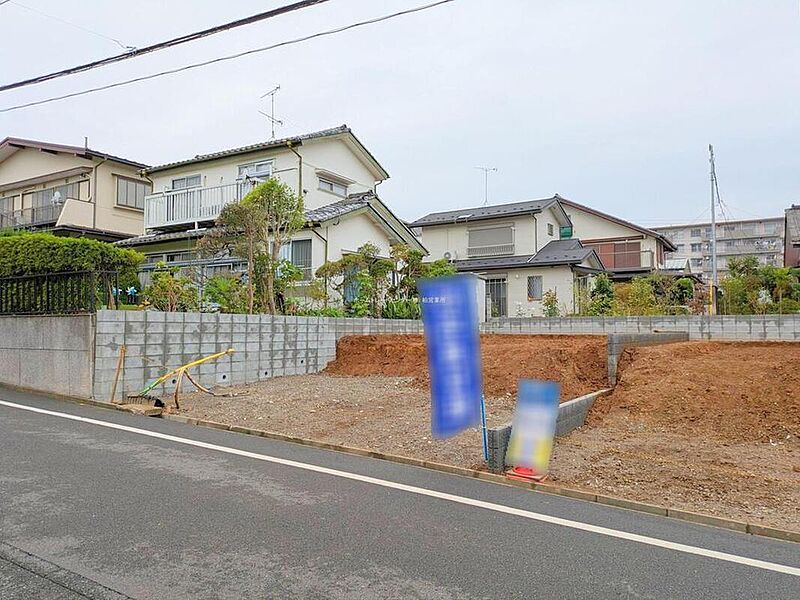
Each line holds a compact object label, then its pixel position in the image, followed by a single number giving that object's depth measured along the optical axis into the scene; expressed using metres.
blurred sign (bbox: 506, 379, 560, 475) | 5.09
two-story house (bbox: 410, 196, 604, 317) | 21.88
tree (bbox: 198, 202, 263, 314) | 11.06
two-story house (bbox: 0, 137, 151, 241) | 21.31
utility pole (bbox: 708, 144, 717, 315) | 18.44
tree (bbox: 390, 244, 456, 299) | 14.91
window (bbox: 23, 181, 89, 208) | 21.94
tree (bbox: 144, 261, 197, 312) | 10.30
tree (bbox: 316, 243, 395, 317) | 13.77
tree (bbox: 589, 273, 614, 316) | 16.89
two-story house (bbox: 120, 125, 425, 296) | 16.30
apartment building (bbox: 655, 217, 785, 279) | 56.28
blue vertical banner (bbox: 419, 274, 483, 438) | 5.02
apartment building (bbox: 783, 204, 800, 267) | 27.34
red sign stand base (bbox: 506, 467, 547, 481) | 4.90
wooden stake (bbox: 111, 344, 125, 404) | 7.89
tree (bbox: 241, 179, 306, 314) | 11.21
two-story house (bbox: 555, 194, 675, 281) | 27.78
